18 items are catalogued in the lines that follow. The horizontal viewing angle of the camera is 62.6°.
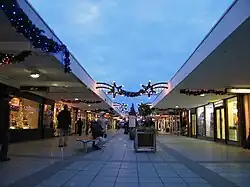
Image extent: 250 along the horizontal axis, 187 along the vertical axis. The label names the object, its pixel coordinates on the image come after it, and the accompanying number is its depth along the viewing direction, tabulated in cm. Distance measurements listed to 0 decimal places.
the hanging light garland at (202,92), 1032
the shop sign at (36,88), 1027
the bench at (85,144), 806
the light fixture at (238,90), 975
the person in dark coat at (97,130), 955
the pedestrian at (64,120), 912
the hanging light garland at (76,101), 1630
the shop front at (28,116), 1104
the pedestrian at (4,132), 552
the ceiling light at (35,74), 804
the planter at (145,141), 820
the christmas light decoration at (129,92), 1377
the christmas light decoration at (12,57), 551
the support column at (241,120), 1071
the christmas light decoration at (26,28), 357
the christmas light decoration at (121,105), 3201
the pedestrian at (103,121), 1155
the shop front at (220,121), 1184
